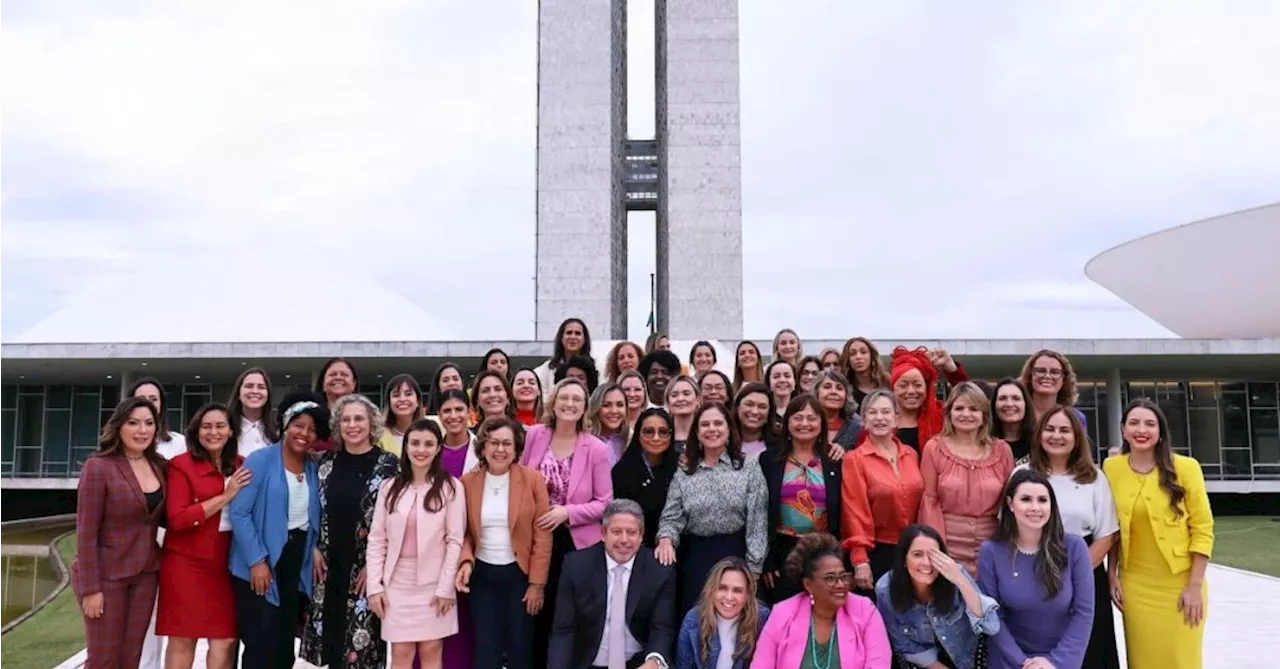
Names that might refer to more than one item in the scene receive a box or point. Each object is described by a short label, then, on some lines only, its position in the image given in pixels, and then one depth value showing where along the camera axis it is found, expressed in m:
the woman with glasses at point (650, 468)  4.70
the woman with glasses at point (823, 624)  4.02
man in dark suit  4.39
